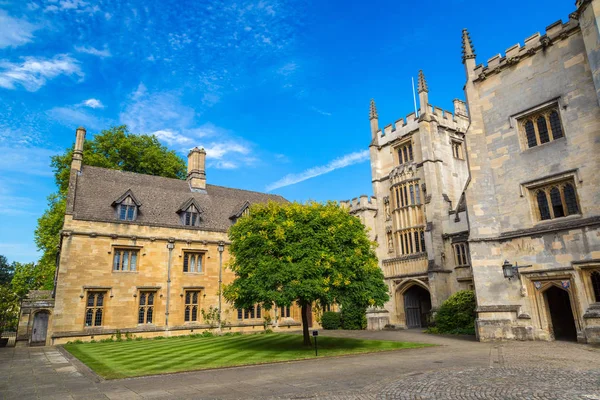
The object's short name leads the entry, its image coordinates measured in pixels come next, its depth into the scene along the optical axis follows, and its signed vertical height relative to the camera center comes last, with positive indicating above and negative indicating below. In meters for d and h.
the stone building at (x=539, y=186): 16.48 +4.93
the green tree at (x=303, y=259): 16.58 +1.75
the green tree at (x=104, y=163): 34.72 +14.17
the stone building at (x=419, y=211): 28.33 +6.73
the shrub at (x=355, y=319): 31.80 -1.80
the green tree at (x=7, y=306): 25.90 +0.23
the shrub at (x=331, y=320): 33.09 -1.89
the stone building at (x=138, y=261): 25.75 +3.15
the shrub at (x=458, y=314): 23.48 -1.28
